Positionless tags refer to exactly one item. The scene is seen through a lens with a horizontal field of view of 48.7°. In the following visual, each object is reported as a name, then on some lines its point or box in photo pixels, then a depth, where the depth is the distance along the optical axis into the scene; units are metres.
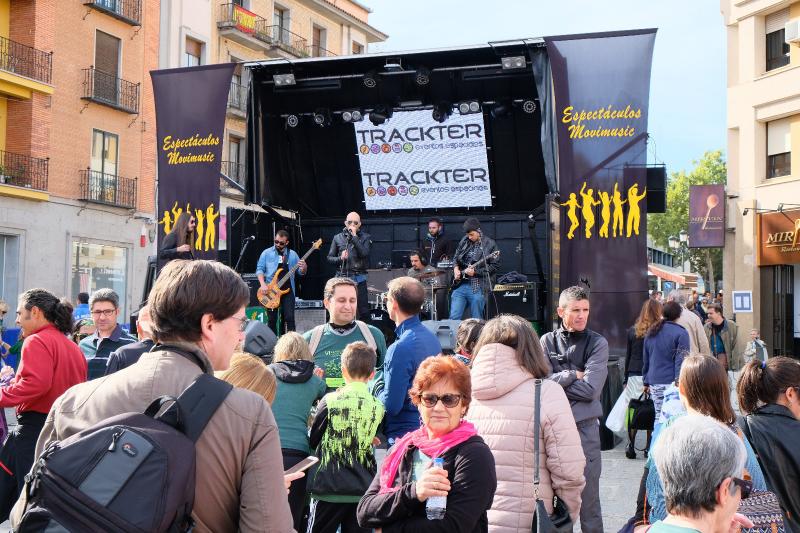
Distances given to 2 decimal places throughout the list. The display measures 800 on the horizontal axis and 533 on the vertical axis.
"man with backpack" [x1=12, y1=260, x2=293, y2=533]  1.86
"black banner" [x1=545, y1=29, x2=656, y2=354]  10.01
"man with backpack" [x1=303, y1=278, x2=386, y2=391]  5.64
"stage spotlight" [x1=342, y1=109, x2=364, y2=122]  13.72
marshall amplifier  12.08
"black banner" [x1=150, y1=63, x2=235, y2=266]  12.06
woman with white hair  2.21
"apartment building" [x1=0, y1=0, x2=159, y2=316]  24.36
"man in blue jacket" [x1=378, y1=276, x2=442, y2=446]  4.68
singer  12.05
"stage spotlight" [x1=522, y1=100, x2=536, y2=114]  13.07
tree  45.94
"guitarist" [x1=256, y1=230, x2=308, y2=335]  12.35
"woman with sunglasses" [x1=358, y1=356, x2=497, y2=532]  2.98
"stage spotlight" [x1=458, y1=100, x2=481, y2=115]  13.12
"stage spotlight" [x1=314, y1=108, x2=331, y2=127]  13.75
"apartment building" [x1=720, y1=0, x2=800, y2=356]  24.34
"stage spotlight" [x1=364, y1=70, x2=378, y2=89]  12.72
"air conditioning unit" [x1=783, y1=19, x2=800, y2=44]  23.52
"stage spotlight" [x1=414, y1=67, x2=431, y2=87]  12.62
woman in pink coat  3.57
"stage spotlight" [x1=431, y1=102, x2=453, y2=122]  13.16
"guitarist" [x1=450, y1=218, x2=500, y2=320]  11.62
